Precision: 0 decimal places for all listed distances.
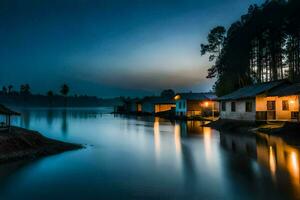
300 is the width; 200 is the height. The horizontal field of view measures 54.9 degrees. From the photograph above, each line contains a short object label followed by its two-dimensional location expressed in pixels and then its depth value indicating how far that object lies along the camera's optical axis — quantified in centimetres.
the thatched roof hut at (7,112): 1784
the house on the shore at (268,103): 2928
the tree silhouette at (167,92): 14995
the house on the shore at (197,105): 5494
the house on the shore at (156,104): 7271
